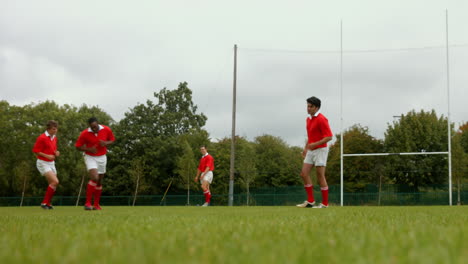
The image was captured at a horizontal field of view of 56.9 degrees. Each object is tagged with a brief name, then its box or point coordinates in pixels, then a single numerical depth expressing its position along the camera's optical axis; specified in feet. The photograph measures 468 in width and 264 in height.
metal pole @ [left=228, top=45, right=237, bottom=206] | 88.17
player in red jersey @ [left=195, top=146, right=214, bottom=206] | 50.72
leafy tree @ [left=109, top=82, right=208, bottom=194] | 144.15
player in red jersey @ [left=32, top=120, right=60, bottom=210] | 32.12
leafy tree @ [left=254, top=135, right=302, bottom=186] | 139.13
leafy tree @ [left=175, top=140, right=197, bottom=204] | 109.60
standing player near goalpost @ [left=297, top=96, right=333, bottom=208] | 27.53
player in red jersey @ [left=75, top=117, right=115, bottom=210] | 31.35
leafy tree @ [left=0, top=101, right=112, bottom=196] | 142.41
